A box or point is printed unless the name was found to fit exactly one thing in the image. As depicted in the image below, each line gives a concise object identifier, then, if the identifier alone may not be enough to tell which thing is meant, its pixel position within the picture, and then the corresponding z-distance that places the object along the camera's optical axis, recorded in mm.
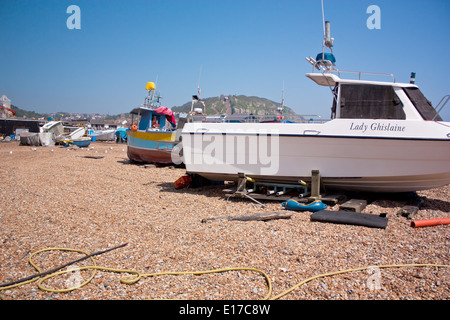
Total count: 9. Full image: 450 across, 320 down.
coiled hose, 3127
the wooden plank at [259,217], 5578
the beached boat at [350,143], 6156
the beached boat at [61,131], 27453
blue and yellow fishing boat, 13500
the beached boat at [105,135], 33469
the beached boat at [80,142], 24422
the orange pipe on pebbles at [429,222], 5062
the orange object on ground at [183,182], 8648
